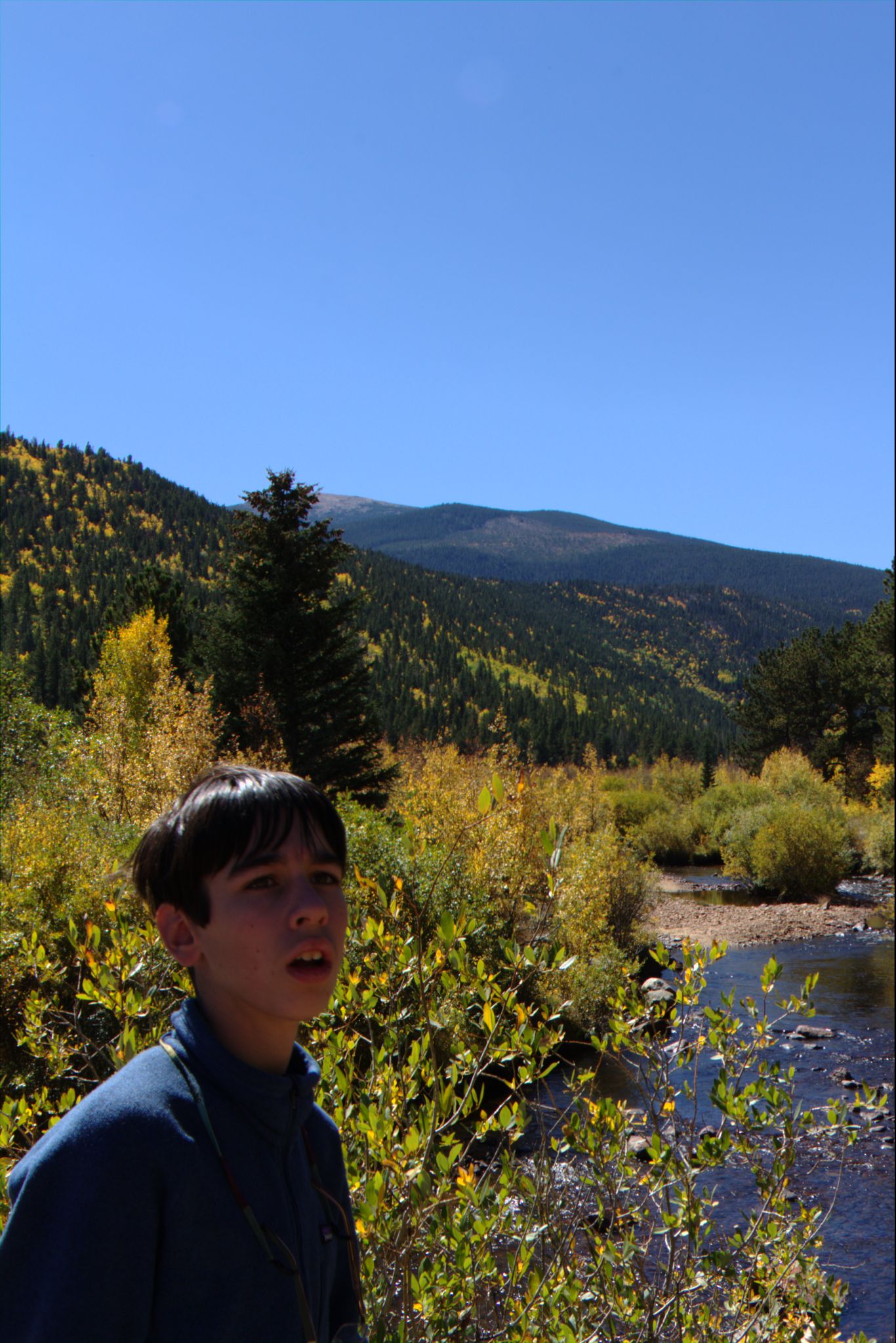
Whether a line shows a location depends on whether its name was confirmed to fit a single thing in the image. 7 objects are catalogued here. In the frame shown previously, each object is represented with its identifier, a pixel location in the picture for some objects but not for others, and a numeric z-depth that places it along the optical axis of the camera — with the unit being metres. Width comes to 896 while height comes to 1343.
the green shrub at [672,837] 55.25
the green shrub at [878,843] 41.51
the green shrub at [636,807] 58.47
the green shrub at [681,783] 66.19
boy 1.29
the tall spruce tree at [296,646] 30.19
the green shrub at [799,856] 38.66
